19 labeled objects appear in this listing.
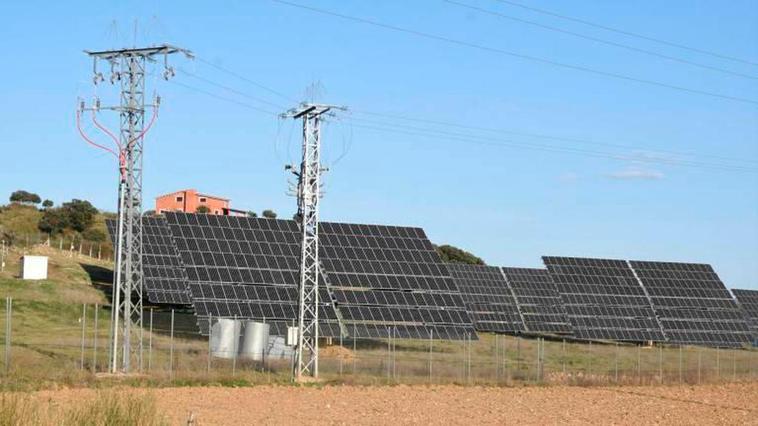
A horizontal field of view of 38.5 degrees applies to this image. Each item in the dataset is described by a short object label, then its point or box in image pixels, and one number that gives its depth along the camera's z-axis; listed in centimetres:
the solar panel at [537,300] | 6800
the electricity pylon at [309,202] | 3566
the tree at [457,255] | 13112
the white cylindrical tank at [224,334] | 4056
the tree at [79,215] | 11275
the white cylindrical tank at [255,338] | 4069
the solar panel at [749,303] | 7806
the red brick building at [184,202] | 11150
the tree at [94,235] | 10706
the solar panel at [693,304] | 5931
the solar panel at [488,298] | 6562
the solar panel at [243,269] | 4391
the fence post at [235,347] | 3567
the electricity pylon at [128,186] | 3244
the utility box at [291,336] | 3566
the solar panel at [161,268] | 5159
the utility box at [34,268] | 6134
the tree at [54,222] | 11200
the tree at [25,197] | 13400
